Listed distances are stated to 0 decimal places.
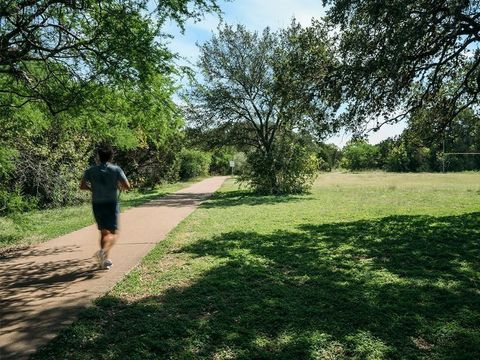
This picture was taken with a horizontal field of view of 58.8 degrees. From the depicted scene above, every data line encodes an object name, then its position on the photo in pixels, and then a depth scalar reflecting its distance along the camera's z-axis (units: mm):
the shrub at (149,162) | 25031
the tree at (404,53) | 9070
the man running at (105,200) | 6574
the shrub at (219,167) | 68000
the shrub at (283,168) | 23531
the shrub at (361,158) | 79375
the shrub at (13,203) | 7660
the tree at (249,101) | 23766
